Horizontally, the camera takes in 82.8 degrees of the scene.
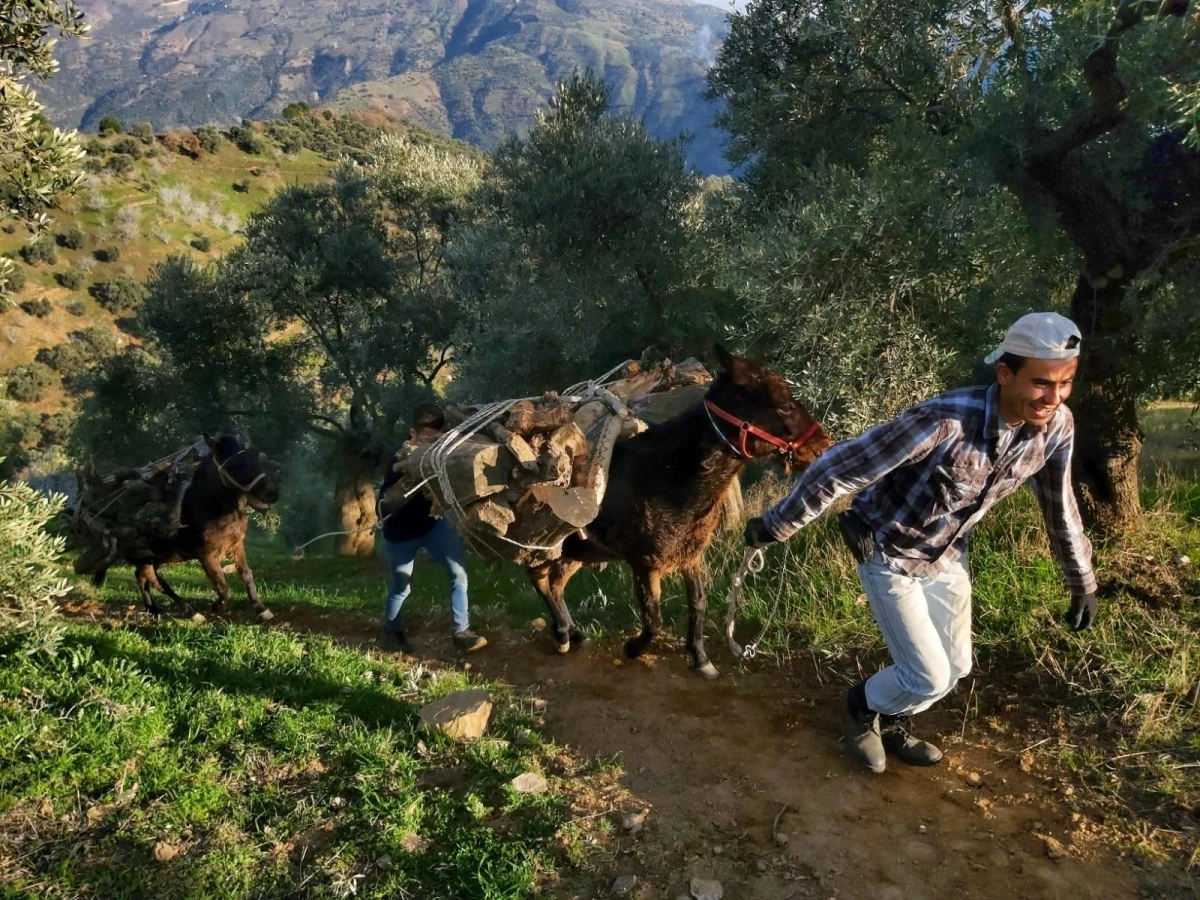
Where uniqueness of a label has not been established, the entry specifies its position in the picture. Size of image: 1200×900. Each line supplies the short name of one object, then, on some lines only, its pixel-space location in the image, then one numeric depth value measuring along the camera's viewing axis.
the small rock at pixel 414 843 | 3.77
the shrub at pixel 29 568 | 4.43
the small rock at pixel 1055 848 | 3.48
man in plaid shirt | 3.25
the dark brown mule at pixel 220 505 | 8.73
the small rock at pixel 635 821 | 3.90
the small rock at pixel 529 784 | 4.18
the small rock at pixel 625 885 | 3.44
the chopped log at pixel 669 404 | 6.07
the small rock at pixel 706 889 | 3.39
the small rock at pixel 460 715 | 4.69
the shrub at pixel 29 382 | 35.59
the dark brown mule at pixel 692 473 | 4.93
